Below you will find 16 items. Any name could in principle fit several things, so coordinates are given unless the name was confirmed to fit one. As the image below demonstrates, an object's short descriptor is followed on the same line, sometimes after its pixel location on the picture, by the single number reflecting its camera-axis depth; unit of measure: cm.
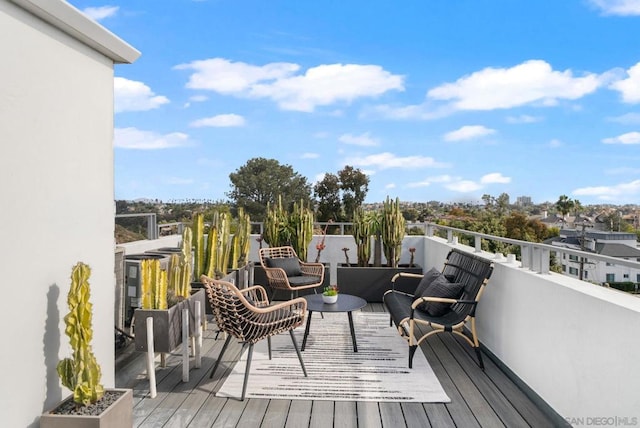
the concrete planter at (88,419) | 210
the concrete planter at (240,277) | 522
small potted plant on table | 446
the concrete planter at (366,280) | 633
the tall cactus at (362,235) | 666
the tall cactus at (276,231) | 698
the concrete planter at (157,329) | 324
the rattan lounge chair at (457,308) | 377
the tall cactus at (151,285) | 338
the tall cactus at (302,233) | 688
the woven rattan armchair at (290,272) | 583
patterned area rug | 323
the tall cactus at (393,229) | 649
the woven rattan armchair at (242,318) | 327
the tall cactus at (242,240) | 597
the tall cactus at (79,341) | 217
